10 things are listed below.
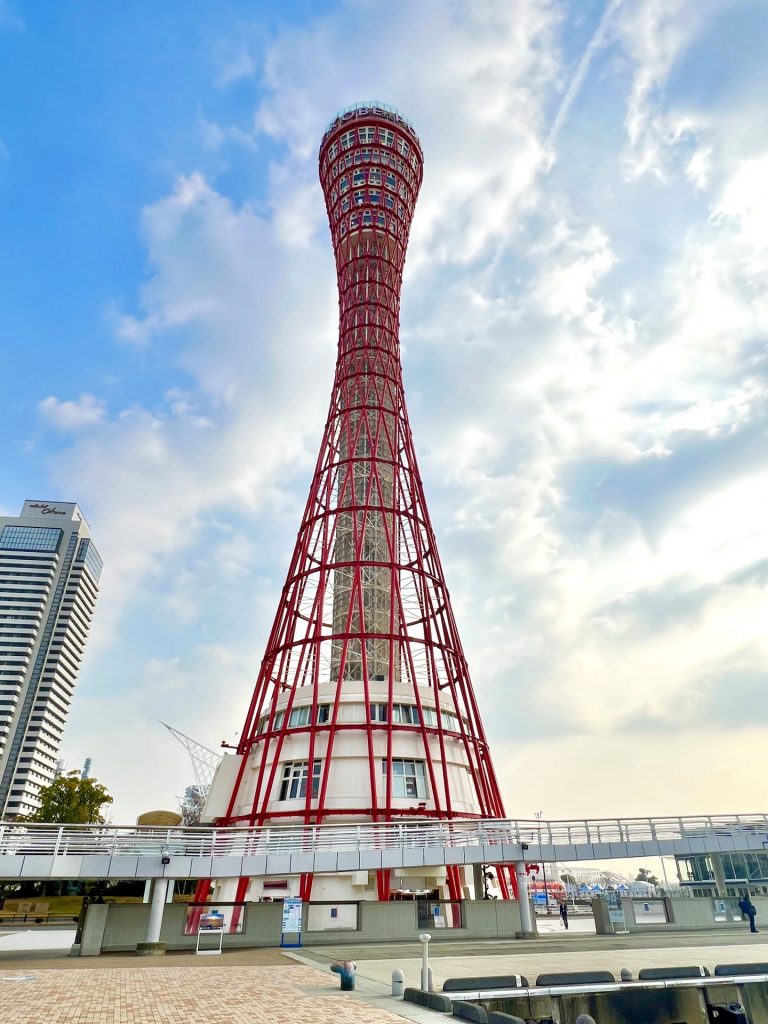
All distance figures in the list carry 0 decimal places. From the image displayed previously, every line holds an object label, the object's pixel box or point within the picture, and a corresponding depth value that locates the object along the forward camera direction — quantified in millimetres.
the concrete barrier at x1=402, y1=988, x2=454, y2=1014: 10383
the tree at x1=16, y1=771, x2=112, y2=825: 60656
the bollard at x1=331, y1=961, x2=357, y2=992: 12750
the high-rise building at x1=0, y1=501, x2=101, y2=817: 150375
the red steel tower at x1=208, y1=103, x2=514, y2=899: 31781
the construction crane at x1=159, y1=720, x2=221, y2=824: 95012
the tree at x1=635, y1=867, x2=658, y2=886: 92950
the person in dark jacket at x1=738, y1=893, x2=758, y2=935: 25344
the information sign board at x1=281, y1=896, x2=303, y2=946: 21141
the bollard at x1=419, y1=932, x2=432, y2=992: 11569
